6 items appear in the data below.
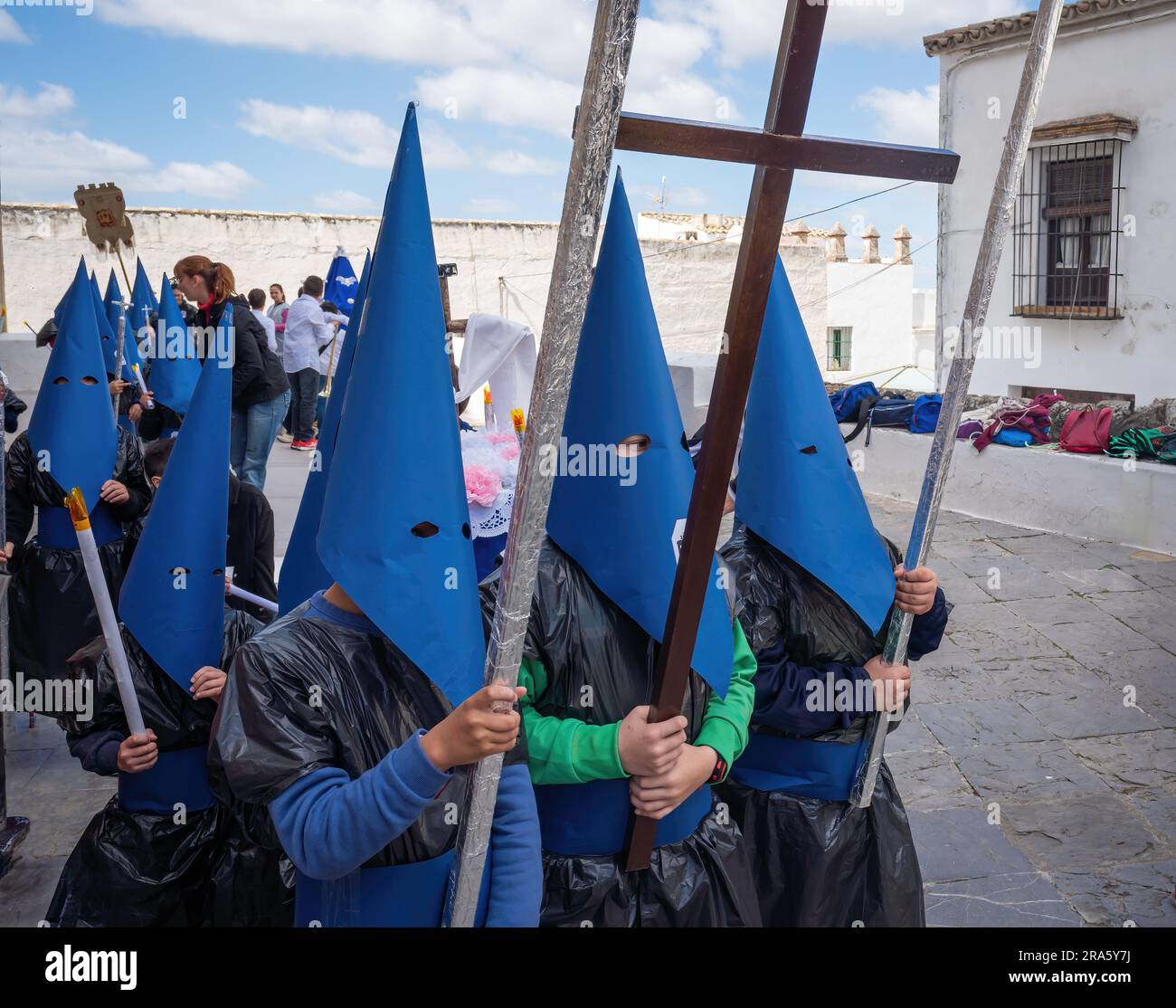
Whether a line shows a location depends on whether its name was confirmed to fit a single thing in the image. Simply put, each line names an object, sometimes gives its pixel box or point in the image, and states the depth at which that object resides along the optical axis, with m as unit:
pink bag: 8.00
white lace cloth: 3.58
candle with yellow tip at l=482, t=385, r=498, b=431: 4.27
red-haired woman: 6.64
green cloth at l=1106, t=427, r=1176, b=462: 7.55
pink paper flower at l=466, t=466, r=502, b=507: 3.60
